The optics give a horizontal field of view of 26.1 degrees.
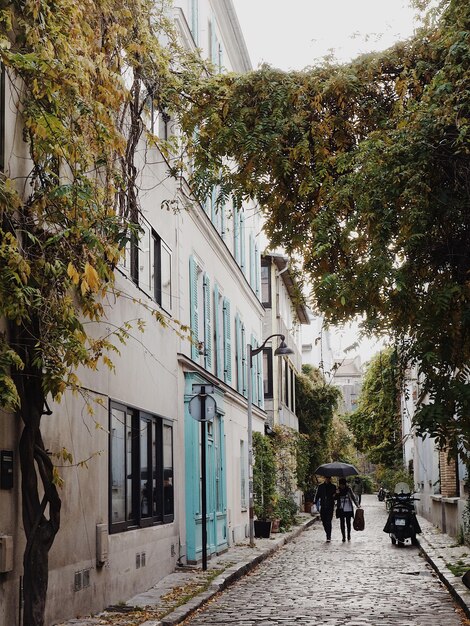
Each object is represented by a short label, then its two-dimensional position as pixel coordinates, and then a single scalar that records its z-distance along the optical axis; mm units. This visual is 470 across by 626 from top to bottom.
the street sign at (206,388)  17062
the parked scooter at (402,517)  24531
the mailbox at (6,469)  9086
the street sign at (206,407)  16906
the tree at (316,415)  47906
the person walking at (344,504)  27375
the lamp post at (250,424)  24830
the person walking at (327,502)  27484
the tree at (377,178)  11461
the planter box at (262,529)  27562
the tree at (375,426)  48938
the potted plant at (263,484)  27688
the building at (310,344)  72812
